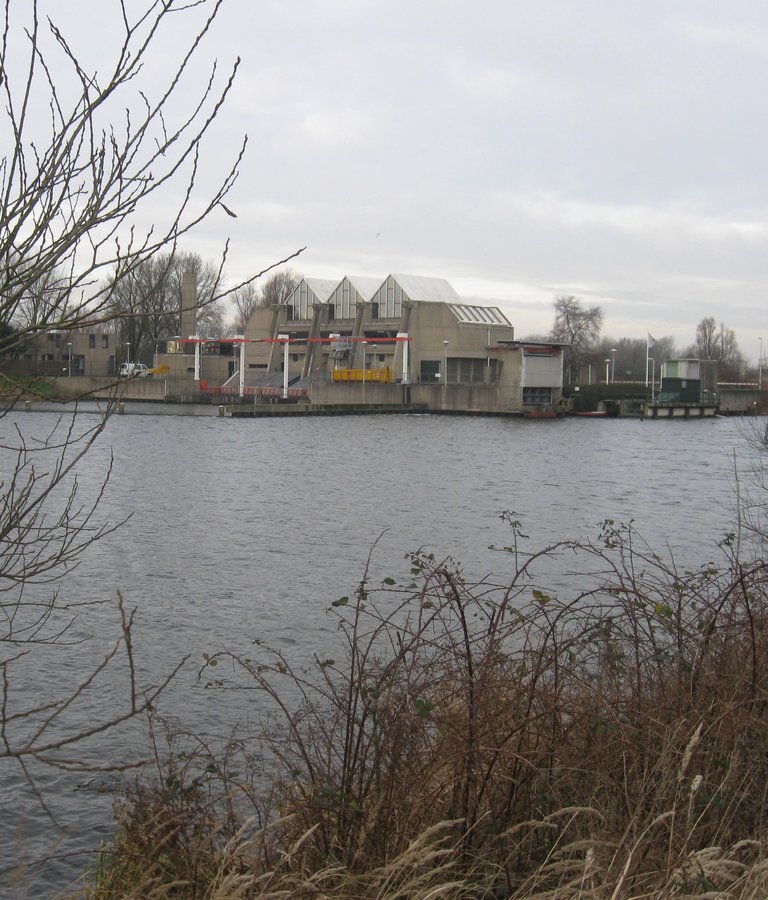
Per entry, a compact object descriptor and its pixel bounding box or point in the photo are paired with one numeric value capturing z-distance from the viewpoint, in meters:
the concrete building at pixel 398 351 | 85.62
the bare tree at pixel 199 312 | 89.66
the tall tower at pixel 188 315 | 84.81
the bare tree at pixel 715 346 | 158.50
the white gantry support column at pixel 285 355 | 84.68
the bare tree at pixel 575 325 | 114.50
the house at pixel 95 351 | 98.38
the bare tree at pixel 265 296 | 117.82
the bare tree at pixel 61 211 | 4.08
